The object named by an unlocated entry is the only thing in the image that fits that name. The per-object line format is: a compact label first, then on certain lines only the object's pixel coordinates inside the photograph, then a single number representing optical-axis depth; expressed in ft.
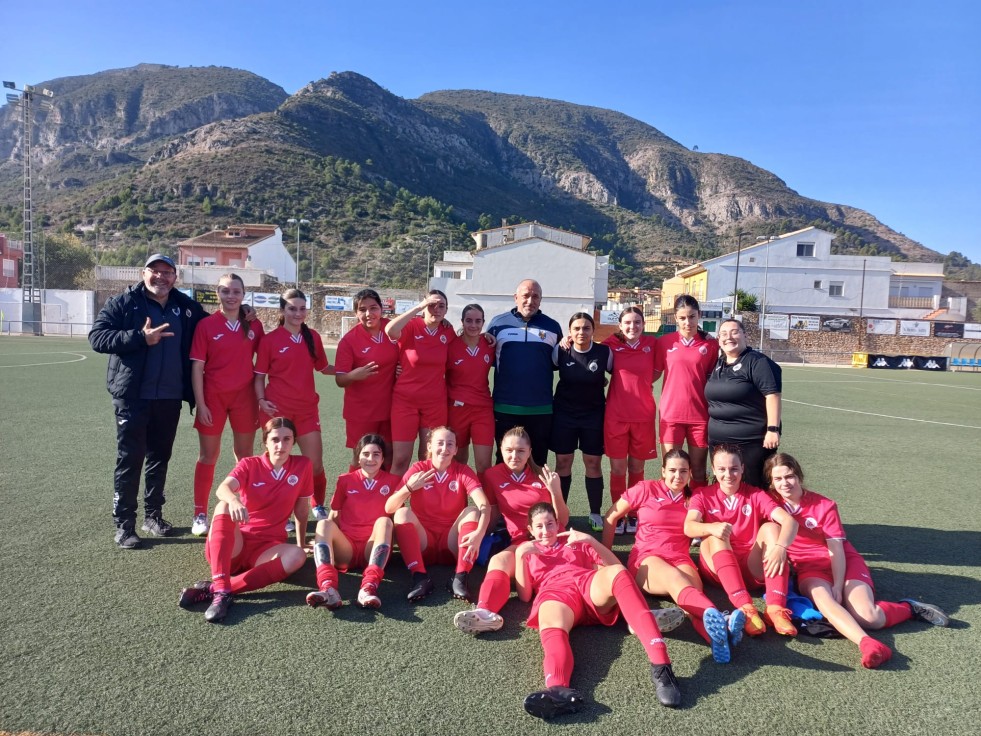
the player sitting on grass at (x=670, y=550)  9.80
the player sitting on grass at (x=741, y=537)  10.66
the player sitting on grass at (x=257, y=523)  11.09
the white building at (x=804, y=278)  155.53
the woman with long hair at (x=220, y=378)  14.73
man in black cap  13.97
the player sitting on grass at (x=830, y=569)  10.59
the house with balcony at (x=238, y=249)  174.09
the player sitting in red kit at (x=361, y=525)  11.43
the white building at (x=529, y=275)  129.80
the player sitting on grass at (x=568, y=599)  8.39
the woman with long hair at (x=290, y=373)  15.17
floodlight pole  105.40
